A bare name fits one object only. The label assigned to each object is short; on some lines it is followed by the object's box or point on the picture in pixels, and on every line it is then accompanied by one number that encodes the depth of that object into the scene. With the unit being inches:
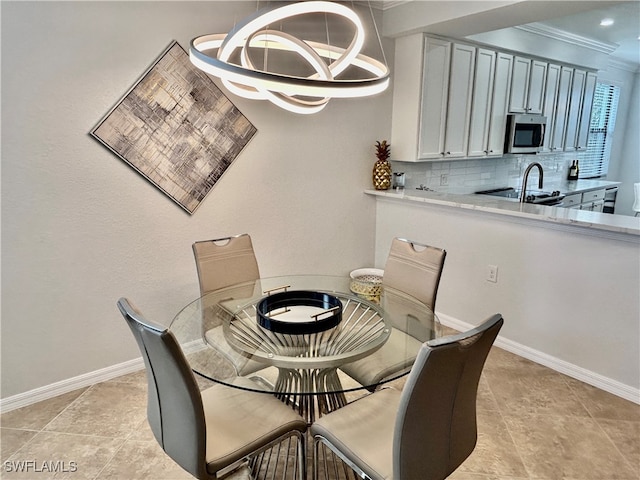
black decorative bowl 66.7
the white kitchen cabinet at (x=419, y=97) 136.3
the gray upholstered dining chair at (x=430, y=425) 45.9
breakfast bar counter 93.0
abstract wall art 96.0
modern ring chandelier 57.1
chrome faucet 115.1
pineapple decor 143.4
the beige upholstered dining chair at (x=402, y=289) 63.9
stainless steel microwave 165.8
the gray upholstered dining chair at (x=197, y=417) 49.3
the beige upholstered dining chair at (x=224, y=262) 94.0
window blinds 233.5
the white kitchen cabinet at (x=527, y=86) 165.3
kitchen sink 165.7
